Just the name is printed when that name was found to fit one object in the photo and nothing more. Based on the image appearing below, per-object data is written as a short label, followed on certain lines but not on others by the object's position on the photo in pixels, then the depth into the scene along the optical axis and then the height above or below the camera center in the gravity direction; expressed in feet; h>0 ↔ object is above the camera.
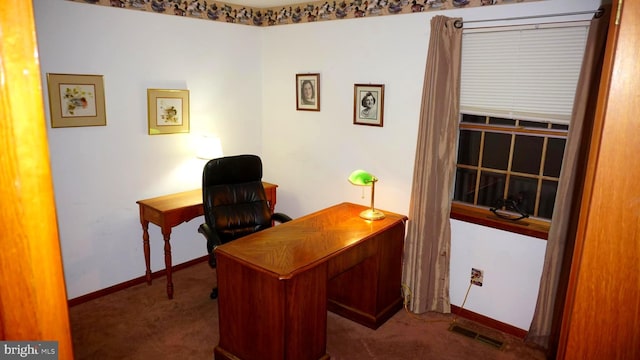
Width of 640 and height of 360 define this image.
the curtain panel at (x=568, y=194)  8.01 -1.63
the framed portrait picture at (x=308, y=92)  13.12 +0.52
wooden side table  11.18 -2.98
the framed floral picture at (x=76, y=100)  9.98 +0.06
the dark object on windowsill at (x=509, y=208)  10.25 -2.37
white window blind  8.74 +0.95
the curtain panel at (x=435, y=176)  9.99 -1.61
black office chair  10.84 -2.56
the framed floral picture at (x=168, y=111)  11.91 -0.18
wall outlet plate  10.66 -4.18
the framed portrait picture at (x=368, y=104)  11.59 +0.16
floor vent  9.91 -5.43
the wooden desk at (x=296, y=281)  7.83 -3.51
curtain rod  7.79 +2.05
